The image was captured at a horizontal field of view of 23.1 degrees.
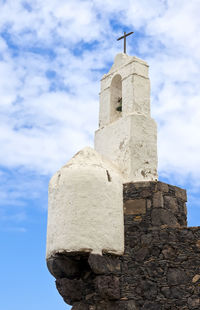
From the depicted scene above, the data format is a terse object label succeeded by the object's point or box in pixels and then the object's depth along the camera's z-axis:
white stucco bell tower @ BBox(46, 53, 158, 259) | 8.90
